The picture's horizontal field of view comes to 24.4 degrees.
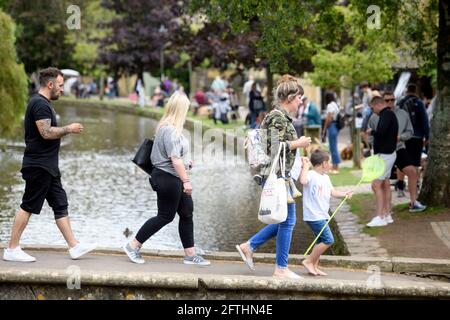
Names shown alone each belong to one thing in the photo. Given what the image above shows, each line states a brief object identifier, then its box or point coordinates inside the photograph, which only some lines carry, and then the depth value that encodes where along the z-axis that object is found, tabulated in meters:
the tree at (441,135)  13.56
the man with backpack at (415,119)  14.70
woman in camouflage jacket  9.20
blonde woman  9.78
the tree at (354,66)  21.50
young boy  9.59
